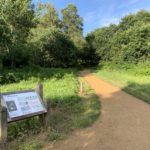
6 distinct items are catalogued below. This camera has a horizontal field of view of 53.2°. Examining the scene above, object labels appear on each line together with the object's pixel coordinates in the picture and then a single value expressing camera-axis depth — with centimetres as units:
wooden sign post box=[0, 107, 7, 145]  359
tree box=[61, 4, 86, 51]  2899
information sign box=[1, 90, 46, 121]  379
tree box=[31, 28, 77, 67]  1954
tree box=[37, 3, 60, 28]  2717
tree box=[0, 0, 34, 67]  1145
